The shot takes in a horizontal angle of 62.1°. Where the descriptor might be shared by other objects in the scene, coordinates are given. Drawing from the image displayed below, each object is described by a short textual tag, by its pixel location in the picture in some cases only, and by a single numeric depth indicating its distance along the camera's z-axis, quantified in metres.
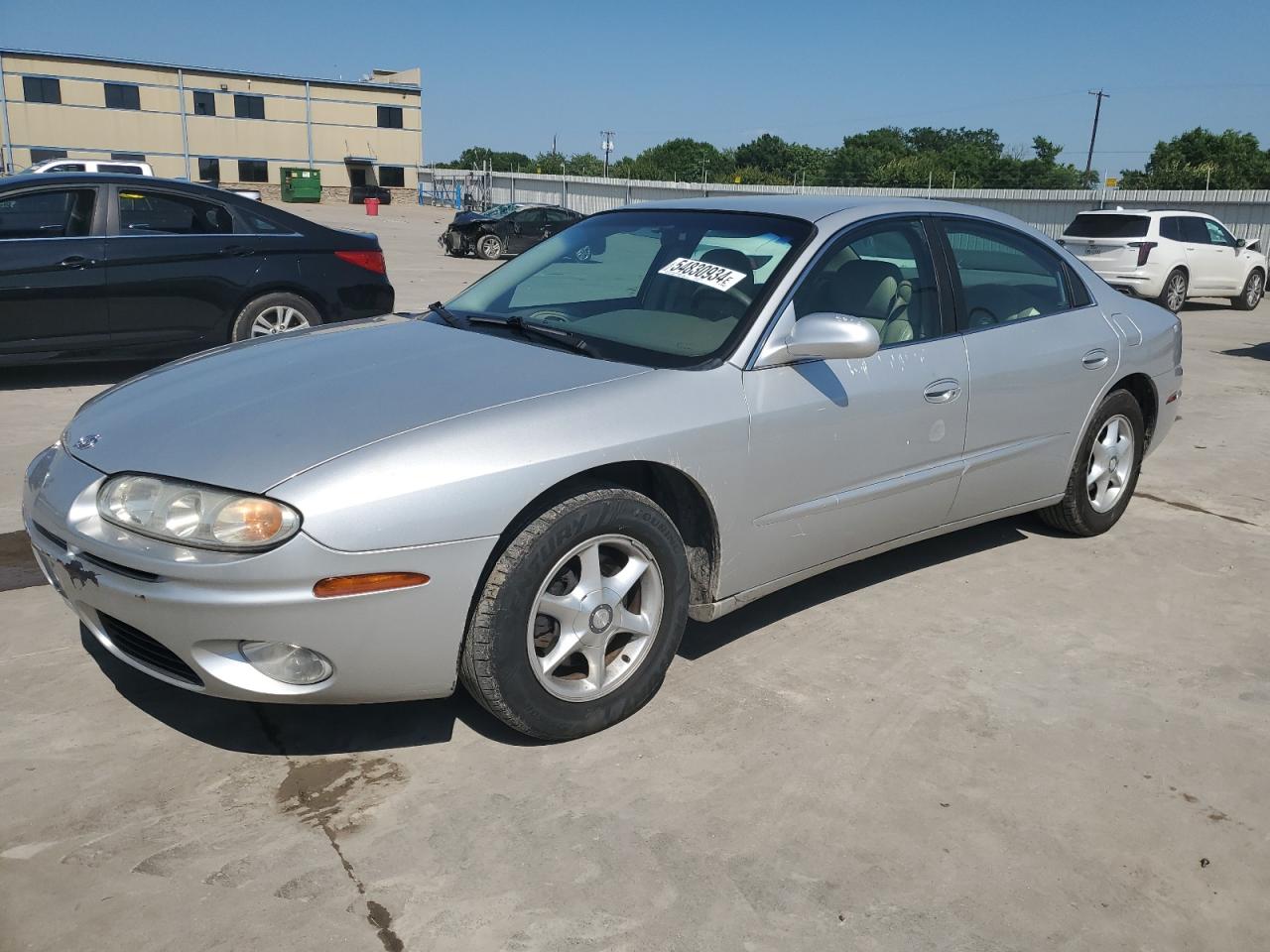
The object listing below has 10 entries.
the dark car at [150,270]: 6.92
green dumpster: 57.09
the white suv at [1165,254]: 15.19
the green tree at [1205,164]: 42.78
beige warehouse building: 55.12
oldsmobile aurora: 2.56
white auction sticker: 3.53
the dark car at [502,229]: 23.25
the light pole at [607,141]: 52.19
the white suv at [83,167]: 18.68
